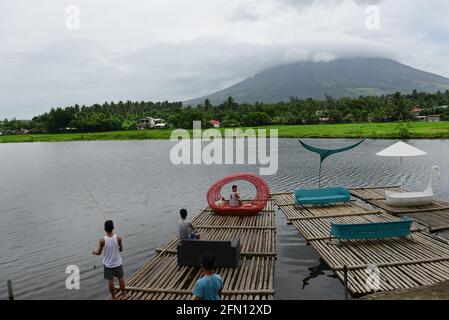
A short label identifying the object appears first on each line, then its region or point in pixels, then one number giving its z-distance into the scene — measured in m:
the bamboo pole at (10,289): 9.58
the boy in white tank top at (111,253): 9.20
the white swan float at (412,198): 17.67
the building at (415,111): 110.51
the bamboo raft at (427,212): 14.71
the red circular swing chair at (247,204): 18.20
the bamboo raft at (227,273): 9.84
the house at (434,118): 109.50
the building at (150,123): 135.11
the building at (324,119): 114.31
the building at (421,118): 111.53
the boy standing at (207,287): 6.52
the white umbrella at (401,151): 18.80
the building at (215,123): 117.24
